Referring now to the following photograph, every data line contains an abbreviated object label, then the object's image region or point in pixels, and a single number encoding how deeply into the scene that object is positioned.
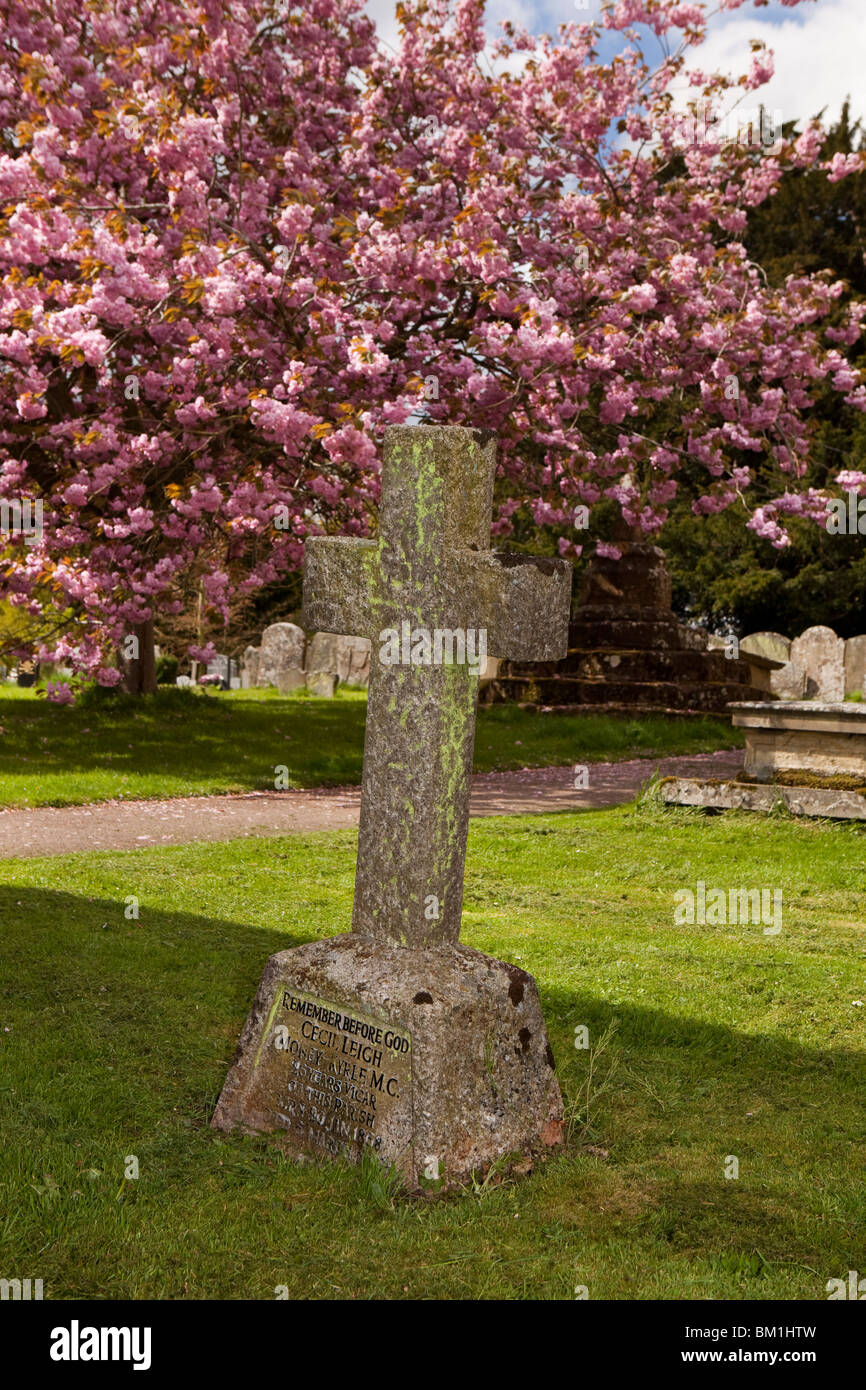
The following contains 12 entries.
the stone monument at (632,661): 19.64
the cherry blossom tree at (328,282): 11.38
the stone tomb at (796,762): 10.68
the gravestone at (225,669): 37.29
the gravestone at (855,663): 23.75
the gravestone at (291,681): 26.72
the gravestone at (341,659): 27.86
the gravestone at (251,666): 29.75
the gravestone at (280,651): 28.00
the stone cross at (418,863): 3.96
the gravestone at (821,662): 24.02
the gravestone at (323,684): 25.88
